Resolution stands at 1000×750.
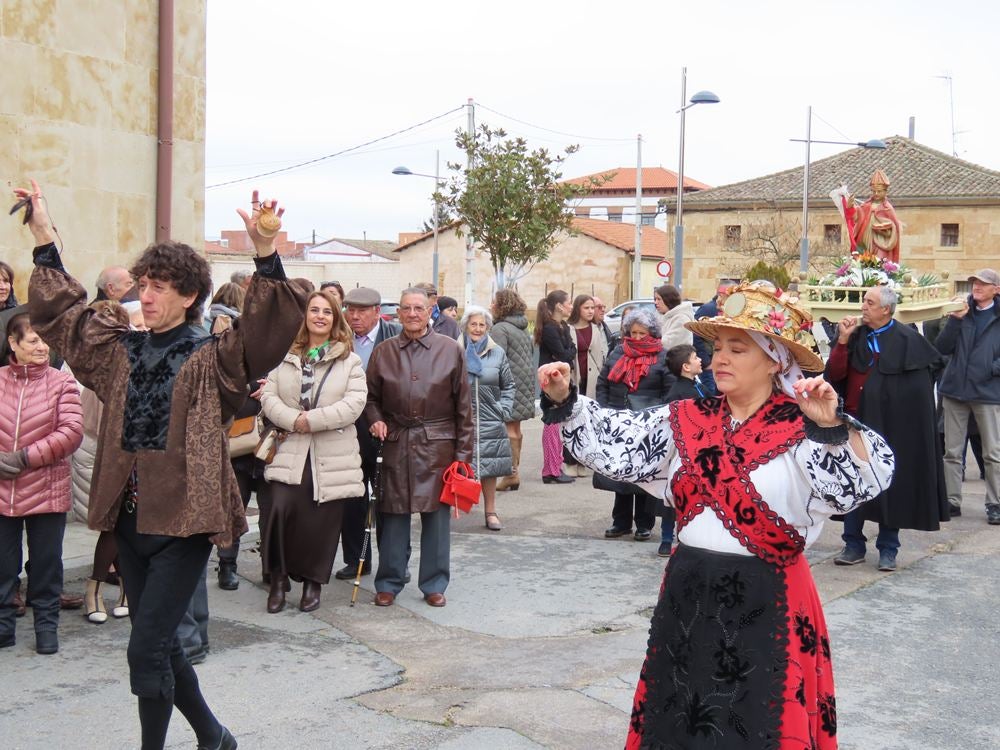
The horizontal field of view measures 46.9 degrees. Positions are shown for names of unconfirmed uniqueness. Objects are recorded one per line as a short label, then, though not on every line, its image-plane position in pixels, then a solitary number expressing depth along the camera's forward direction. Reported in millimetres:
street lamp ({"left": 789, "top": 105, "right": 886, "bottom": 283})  33922
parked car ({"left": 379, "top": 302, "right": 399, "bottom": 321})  25531
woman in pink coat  5820
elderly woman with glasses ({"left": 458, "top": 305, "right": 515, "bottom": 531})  9453
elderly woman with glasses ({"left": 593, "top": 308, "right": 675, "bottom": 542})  8703
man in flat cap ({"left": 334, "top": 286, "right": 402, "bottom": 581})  7434
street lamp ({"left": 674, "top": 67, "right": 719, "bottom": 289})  27078
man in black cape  8094
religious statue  13211
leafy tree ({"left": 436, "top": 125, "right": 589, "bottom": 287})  29969
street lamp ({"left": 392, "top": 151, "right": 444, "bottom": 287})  34812
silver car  29953
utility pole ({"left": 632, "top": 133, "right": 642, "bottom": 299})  43625
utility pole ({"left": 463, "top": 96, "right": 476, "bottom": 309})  35544
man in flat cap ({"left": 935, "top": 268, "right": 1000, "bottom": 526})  9953
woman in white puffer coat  6695
